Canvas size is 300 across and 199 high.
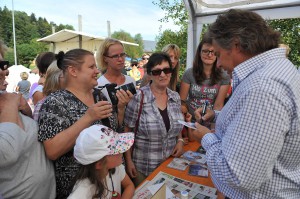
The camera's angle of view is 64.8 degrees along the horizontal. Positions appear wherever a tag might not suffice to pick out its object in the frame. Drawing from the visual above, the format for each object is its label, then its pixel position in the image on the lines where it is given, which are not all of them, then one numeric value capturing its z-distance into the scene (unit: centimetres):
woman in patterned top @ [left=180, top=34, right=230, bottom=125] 286
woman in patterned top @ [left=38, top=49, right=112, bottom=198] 146
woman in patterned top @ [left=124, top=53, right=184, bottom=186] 214
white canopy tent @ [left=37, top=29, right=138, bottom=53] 1121
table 185
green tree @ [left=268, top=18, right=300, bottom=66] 524
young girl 134
